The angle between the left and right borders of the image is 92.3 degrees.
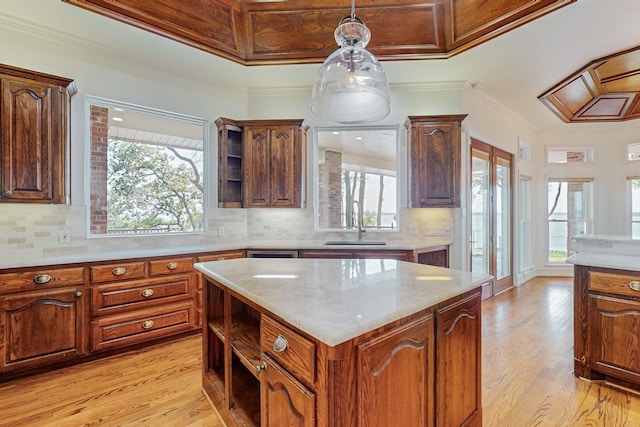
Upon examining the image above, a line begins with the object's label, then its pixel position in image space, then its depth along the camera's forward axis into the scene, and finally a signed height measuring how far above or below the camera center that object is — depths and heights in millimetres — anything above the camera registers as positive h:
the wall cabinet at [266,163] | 3805 +641
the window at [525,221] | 5582 -146
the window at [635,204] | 5504 +158
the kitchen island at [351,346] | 1009 -521
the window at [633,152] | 5527 +1100
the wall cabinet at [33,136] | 2426 +655
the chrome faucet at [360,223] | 3922 -118
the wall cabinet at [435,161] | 3592 +633
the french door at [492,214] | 4348 -8
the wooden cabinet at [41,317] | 2281 -797
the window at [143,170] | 3168 +503
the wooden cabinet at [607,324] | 2121 -806
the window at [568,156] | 5891 +1110
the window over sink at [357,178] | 4055 +477
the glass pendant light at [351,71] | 1738 +836
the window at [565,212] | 5883 +19
